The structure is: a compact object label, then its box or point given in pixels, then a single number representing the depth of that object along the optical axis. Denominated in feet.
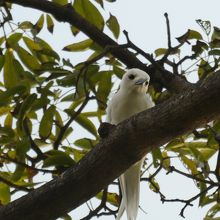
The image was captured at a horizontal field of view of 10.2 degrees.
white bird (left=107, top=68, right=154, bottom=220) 29.66
